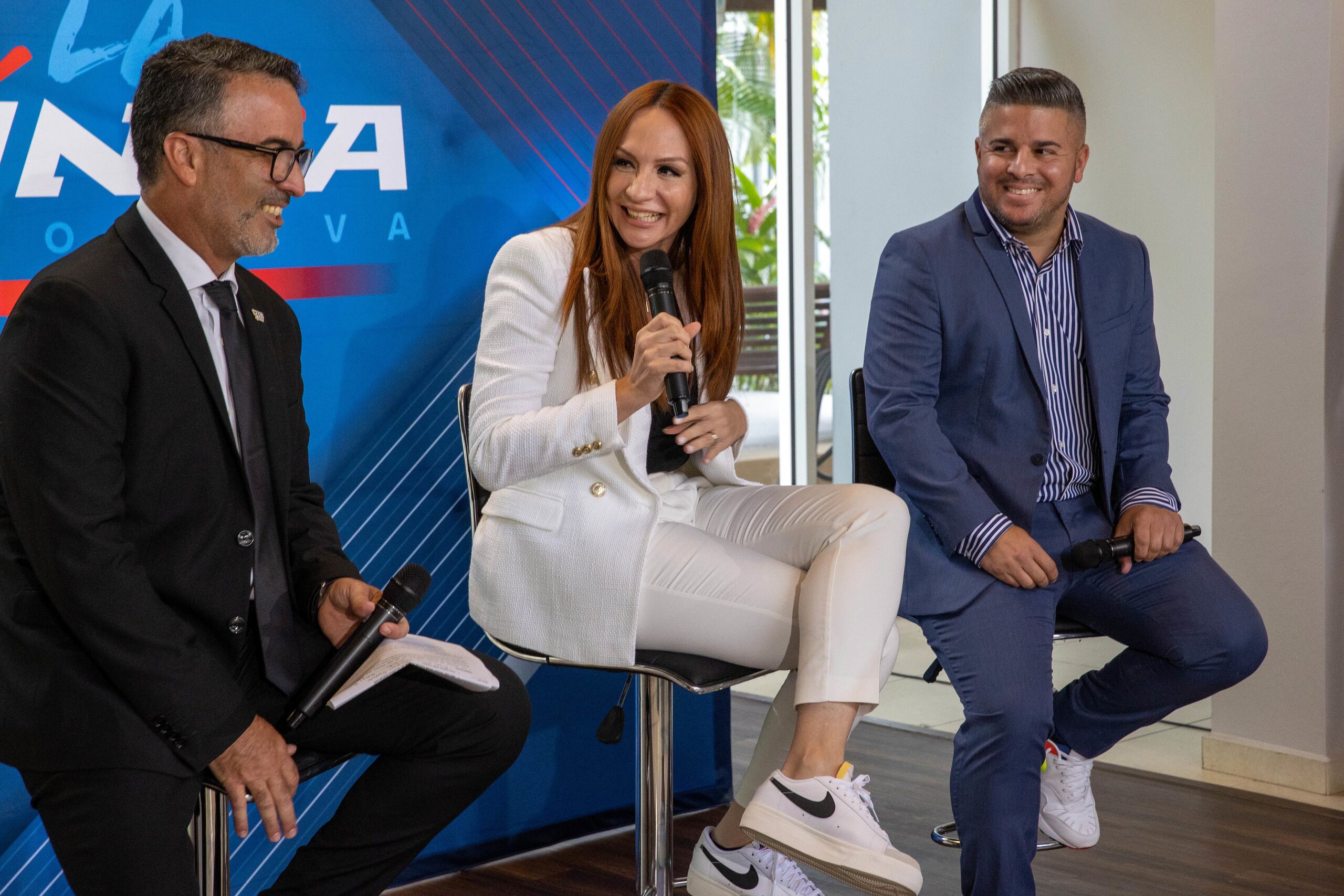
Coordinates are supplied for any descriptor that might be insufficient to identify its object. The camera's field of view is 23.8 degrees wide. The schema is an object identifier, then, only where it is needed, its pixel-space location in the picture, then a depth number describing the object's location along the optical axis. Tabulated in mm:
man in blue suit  4638
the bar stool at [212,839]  4071
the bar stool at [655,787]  4474
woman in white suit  4225
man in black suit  3939
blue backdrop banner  4520
